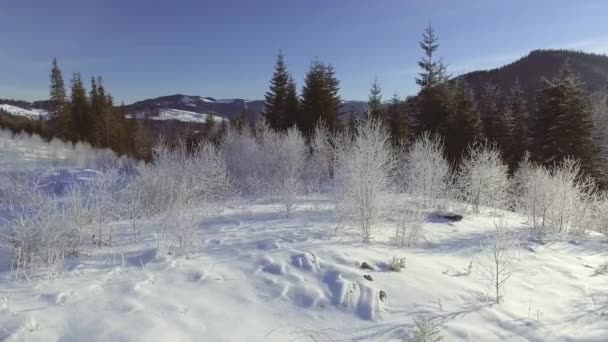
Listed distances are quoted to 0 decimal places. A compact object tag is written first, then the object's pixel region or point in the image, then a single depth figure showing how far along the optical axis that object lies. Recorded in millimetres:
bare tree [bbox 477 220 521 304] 5504
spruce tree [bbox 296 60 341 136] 24562
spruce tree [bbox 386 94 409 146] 27670
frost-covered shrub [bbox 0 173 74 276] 4766
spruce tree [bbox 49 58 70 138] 35000
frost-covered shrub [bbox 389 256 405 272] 5777
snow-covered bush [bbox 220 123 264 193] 17578
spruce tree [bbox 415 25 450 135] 21703
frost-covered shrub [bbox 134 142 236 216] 9320
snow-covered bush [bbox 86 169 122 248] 6117
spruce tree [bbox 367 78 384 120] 28672
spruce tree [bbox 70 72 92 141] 35438
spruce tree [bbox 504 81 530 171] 24672
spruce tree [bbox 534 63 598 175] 19141
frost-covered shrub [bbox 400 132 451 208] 12438
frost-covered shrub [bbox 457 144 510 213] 13141
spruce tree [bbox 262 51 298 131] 25844
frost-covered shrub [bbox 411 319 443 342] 3982
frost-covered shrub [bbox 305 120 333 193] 17625
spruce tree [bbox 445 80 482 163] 21094
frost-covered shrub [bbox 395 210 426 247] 7648
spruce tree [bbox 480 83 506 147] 25688
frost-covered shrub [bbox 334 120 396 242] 7945
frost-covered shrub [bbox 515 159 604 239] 10203
